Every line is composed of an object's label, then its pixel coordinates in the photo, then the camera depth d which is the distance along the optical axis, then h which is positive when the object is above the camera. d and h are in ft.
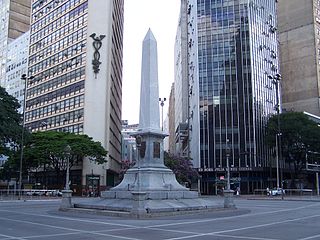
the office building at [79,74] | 225.97 +60.75
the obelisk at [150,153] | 82.38 +4.71
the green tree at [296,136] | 248.73 +24.59
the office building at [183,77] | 364.50 +94.75
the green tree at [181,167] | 219.82 +4.55
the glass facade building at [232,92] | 262.67 +56.24
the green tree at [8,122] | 141.59 +19.05
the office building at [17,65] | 326.24 +91.85
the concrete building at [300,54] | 336.70 +104.27
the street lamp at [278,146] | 234.79 +17.48
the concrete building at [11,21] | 381.60 +149.01
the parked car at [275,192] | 215.84 -8.73
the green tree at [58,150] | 196.03 +12.07
